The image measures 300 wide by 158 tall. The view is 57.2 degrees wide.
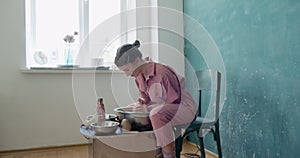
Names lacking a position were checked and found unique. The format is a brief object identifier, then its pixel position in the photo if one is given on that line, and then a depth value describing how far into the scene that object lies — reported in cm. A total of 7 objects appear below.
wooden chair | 169
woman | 143
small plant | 280
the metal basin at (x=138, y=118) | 149
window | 281
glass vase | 283
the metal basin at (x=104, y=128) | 138
